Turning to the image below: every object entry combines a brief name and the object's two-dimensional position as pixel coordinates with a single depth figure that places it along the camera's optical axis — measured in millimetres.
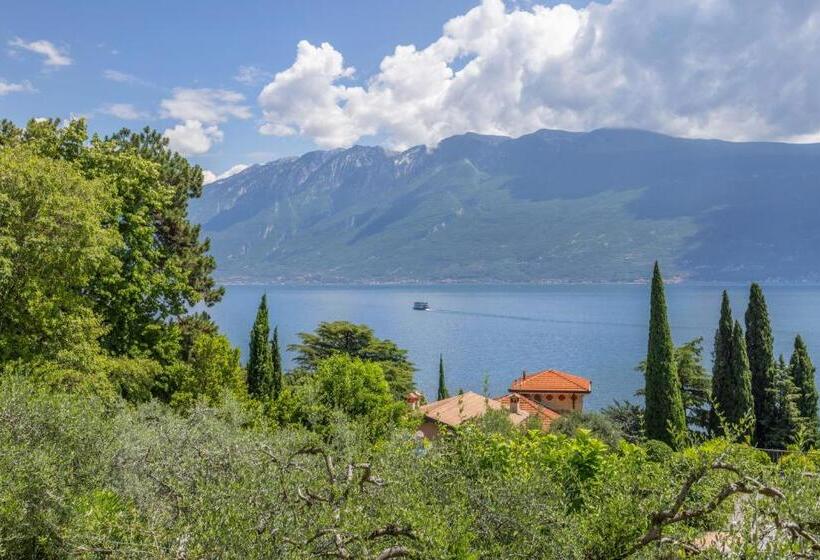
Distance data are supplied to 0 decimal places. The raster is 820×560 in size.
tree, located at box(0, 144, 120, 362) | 14250
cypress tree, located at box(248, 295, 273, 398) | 27031
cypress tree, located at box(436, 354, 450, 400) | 47062
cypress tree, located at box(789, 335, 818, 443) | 27906
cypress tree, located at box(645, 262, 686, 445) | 25203
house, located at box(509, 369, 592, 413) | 45312
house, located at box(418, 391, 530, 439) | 34191
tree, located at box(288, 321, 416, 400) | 40219
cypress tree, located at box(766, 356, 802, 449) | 27109
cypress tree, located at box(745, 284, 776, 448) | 28297
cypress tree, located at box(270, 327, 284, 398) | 33031
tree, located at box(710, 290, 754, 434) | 26998
